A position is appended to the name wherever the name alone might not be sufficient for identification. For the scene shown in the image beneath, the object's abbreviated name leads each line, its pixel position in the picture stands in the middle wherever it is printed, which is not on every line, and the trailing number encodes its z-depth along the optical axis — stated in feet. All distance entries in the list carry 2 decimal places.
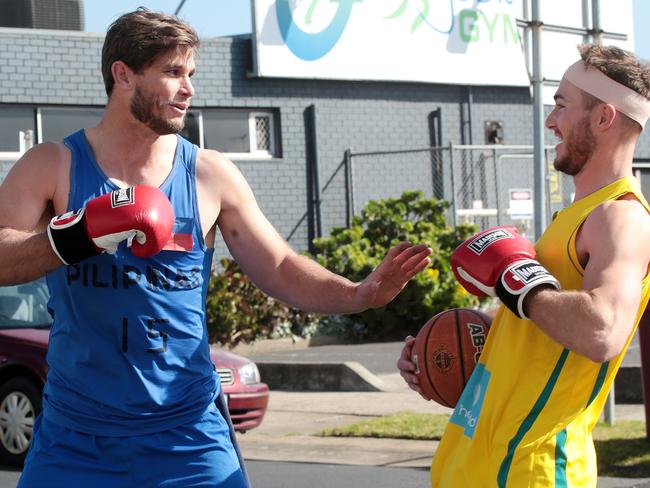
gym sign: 70.74
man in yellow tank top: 11.80
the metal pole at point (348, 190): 72.38
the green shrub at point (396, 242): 62.27
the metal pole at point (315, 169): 71.36
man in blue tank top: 12.88
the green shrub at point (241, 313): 58.65
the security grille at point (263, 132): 70.95
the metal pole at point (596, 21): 31.09
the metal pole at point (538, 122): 29.92
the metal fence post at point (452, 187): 66.69
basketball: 13.96
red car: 31.96
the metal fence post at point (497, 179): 68.28
